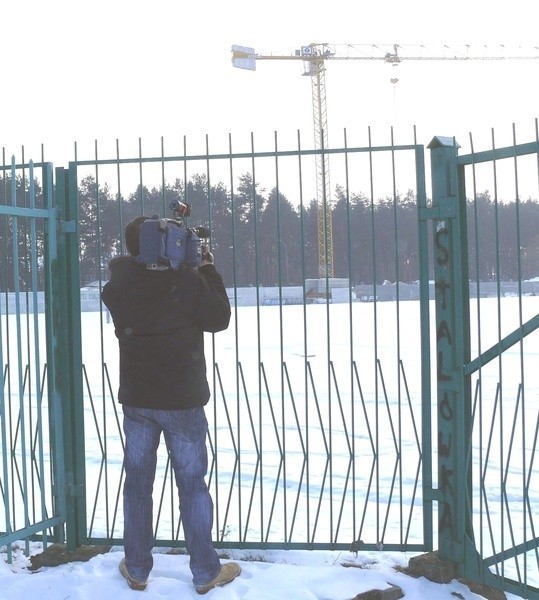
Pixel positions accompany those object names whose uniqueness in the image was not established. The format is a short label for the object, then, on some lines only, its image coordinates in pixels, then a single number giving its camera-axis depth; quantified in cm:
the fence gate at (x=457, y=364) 382
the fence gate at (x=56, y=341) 432
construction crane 8019
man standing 354
